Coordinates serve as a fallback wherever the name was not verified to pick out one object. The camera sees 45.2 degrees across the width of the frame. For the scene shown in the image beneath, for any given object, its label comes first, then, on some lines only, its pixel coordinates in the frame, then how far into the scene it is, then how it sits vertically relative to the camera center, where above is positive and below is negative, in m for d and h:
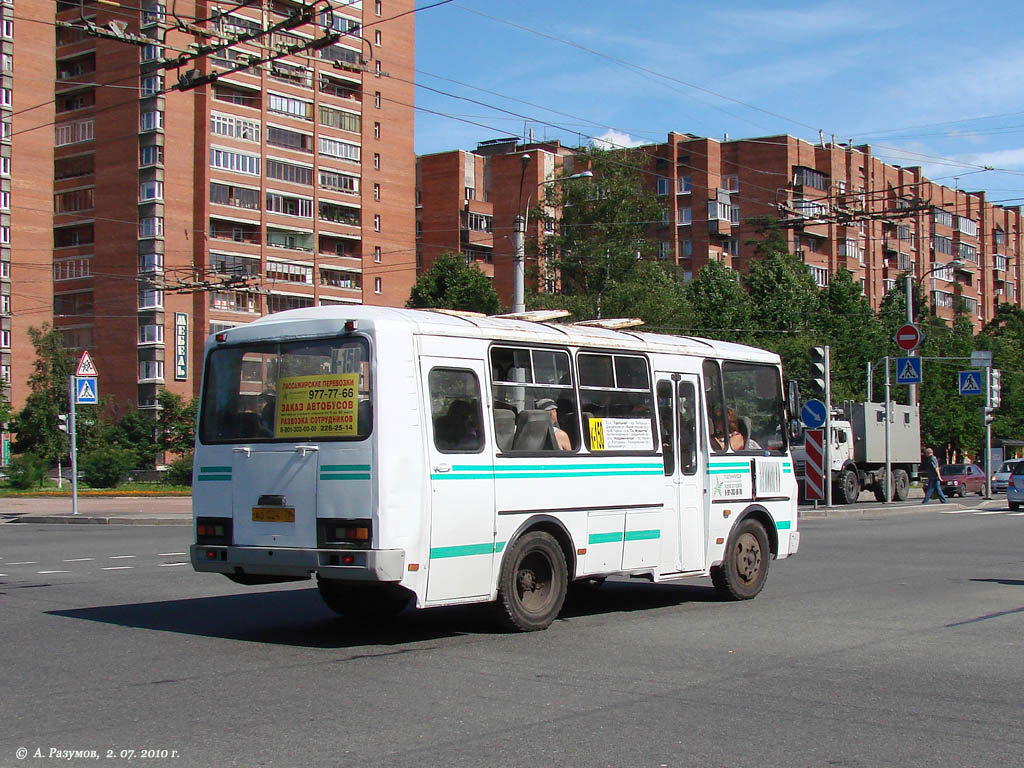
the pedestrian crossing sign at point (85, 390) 28.52 +1.28
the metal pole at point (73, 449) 28.72 -0.10
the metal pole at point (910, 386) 46.12 +2.05
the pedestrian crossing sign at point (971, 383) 45.36 +2.02
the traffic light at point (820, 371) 27.77 +1.54
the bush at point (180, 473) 44.94 -1.05
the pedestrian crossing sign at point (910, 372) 39.59 +2.14
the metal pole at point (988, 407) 43.62 +1.10
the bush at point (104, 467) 43.75 -0.78
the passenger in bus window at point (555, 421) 10.82 +0.18
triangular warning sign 28.48 +1.80
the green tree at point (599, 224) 59.75 +10.68
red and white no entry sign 39.12 +3.22
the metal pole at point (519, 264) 26.59 +3.86
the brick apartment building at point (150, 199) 68.69 +14.19
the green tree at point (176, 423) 54.62 +0.99
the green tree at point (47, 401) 58.59 +2.13
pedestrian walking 38.94 -1.16
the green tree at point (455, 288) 64.31 +8.12
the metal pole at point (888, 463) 37.97 -0.78
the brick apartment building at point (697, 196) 84.12 +17.04
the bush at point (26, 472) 45.22 -0.97
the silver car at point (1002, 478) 51.34 -1.71
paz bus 9.42 -0.15
